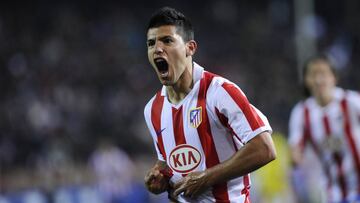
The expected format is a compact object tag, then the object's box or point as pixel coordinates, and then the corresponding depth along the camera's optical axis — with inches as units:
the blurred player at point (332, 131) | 544.4
